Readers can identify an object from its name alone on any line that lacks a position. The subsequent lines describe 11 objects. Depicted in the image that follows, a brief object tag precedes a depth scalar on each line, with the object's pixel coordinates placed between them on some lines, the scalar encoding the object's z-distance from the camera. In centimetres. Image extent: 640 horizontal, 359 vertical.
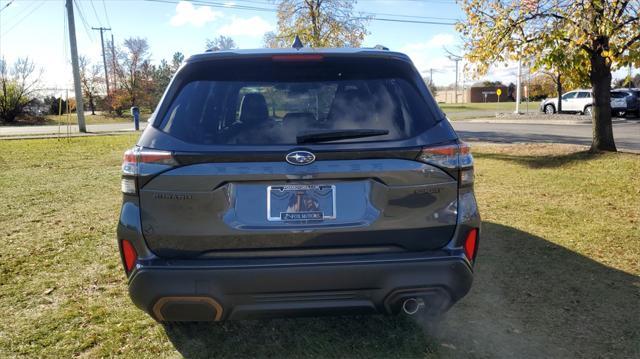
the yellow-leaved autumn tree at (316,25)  2131
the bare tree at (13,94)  4150
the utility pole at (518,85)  2911
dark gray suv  238
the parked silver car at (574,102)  3023
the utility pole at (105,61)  5344
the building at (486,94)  8338
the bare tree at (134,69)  5247
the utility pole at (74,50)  2608
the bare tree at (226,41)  5420
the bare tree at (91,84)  5216
